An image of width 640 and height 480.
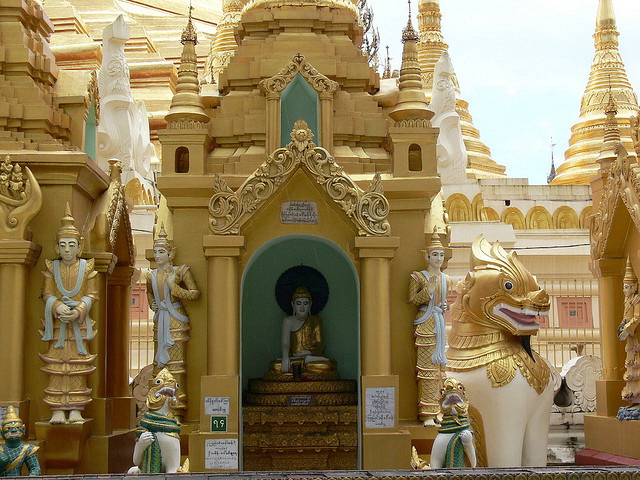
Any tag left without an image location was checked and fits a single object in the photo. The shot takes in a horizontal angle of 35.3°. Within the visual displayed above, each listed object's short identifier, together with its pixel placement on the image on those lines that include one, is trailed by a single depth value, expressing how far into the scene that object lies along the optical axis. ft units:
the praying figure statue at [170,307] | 36.65
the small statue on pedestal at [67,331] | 34.35
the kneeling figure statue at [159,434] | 30.50
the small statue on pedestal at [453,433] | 31.48
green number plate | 34.50
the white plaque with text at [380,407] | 34.88
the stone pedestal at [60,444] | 34.45
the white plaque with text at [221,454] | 34.37
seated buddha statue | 39.22
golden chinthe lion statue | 35.24
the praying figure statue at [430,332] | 36.60
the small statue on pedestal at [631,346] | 39.73
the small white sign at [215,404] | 34.45
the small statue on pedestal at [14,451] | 29.50
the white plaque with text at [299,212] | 36.47
